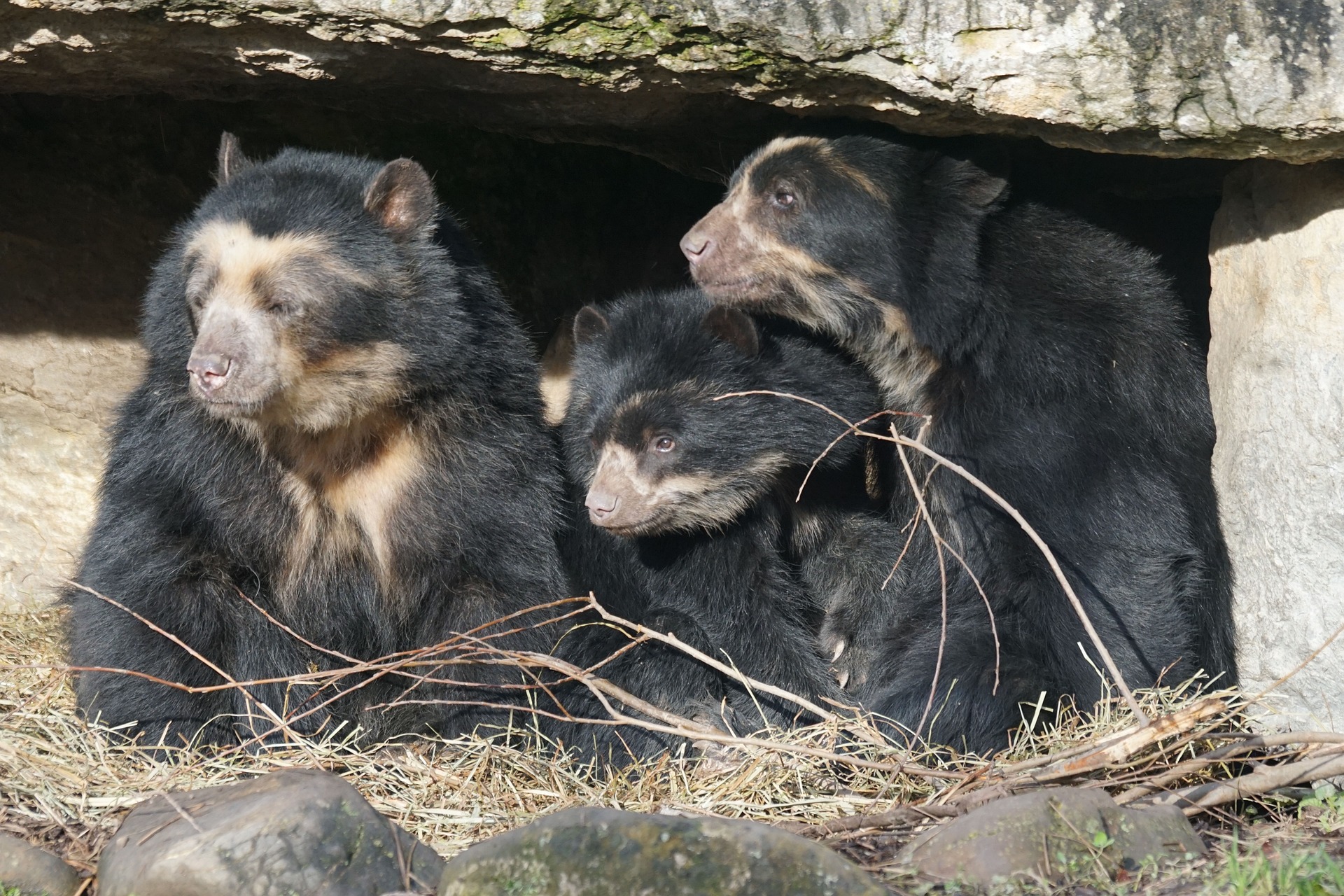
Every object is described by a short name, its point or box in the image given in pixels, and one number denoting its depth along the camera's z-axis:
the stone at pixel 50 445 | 13.29
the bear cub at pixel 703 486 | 10.59
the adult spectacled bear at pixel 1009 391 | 9.91
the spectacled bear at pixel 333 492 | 9.38
